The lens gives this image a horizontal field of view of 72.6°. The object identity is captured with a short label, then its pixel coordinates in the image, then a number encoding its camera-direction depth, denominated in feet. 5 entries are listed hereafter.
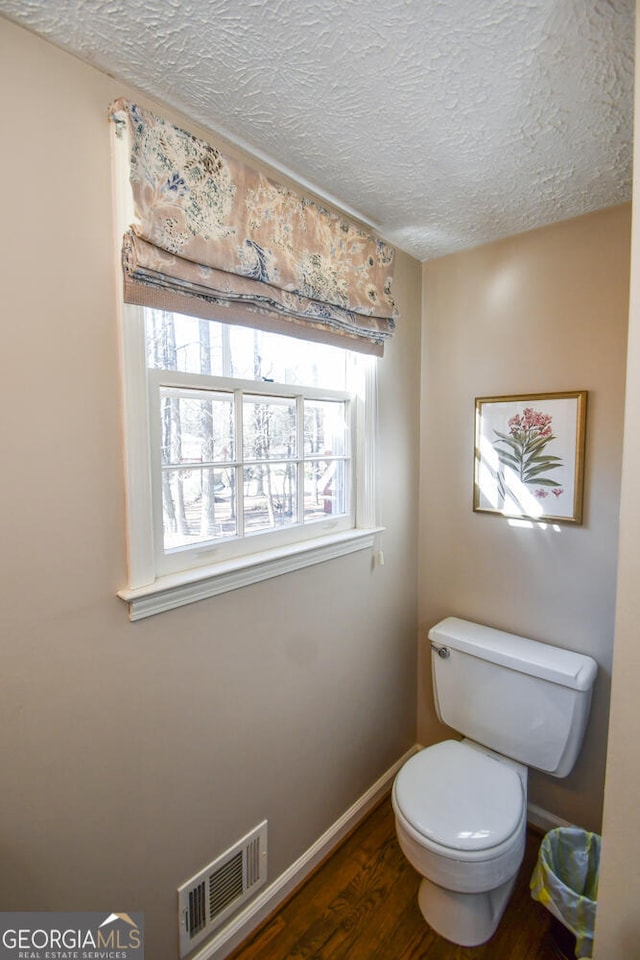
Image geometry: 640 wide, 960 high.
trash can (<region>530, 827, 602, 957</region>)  4.10
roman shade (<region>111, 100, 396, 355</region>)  3.22
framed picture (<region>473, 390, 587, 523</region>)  5.23
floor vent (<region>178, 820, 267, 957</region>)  3.99
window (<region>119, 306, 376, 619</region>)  3.57
